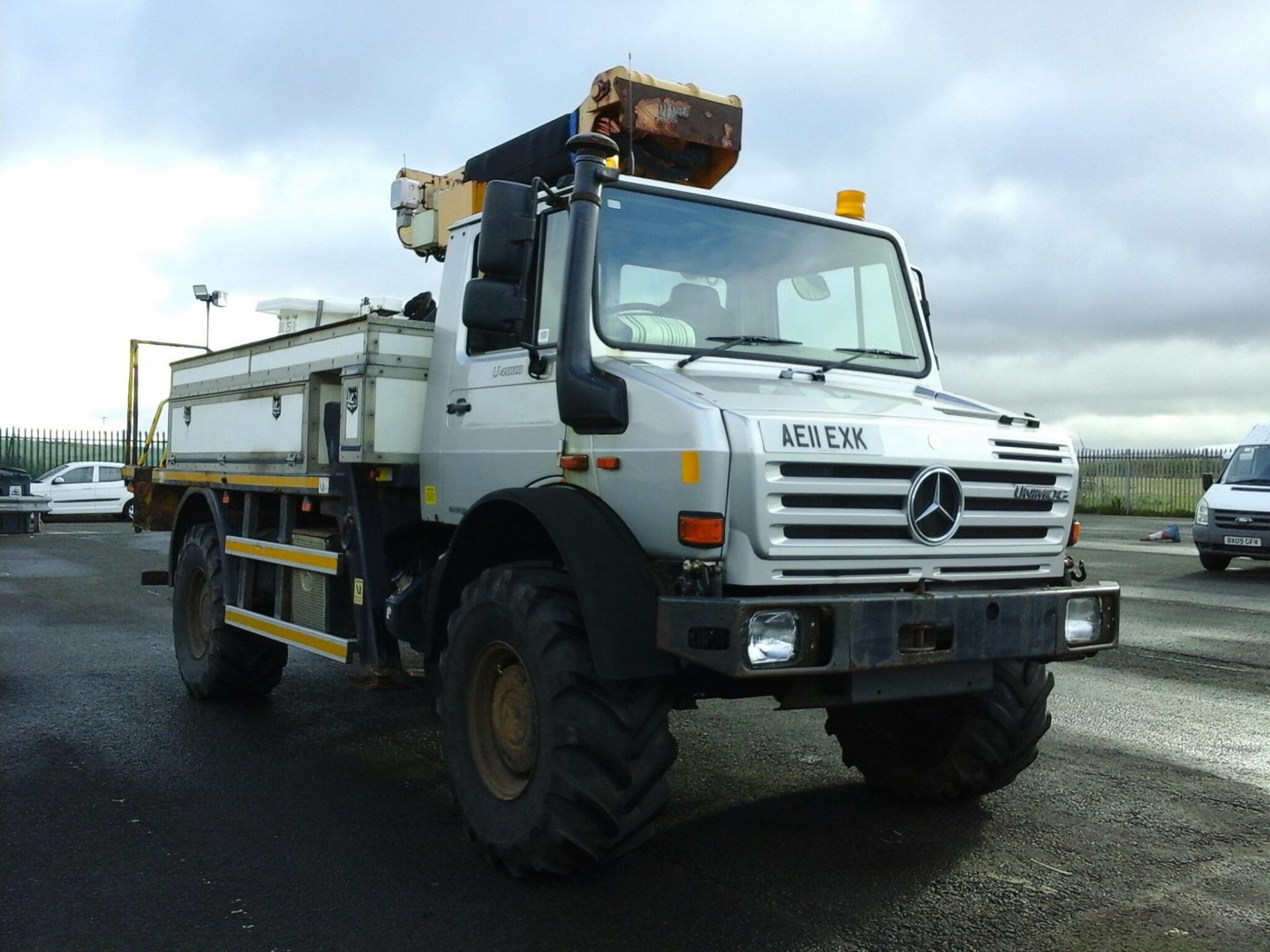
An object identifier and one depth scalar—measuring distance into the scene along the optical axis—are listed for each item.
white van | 16.72
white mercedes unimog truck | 4.20
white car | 28.14
